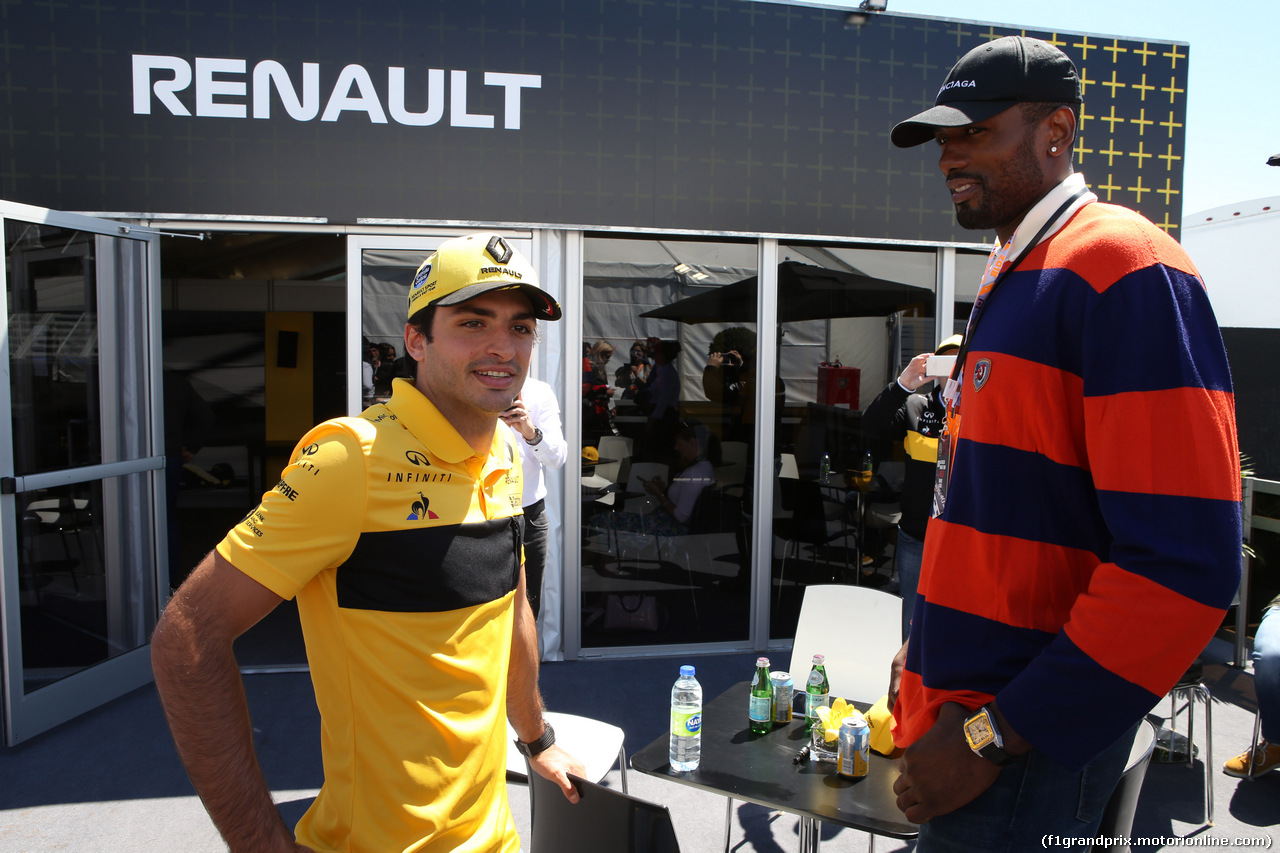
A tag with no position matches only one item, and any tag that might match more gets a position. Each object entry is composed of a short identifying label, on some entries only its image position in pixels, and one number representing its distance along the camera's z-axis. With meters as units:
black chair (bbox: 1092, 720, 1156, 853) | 1.82
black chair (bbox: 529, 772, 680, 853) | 1.61
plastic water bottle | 2.24
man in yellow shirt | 1.13
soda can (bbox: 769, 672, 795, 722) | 2.50
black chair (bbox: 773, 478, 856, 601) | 5.14
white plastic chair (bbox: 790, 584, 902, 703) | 3.21
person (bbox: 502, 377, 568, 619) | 3.82
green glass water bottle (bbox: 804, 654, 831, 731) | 2.43
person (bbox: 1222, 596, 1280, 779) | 3.29
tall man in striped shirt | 0.97
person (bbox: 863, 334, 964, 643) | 3.86
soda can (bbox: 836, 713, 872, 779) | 2.13
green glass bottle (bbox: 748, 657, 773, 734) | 2.42
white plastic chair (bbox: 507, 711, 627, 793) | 2.58
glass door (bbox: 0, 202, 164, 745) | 3.77
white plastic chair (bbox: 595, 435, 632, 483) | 4.88
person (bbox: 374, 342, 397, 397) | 4.43
